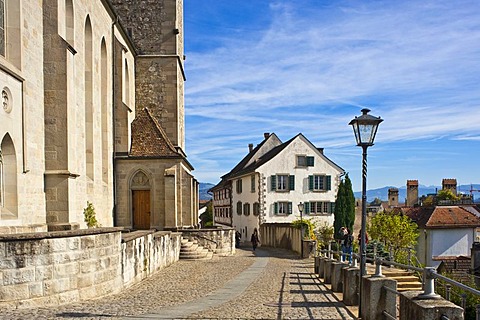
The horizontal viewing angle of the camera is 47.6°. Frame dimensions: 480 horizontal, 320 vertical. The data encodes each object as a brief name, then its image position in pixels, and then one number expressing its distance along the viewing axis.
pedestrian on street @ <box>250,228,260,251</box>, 39.69
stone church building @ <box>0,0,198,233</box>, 16.47
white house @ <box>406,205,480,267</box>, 52.34
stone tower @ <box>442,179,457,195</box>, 99.19
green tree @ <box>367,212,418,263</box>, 40.66
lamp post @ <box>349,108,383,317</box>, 10.47
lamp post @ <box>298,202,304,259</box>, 31.17
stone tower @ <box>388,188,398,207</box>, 108.62
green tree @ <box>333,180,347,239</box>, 45.67
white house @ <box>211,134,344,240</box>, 48.59
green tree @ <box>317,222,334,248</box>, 38.06
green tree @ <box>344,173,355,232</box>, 46.03
